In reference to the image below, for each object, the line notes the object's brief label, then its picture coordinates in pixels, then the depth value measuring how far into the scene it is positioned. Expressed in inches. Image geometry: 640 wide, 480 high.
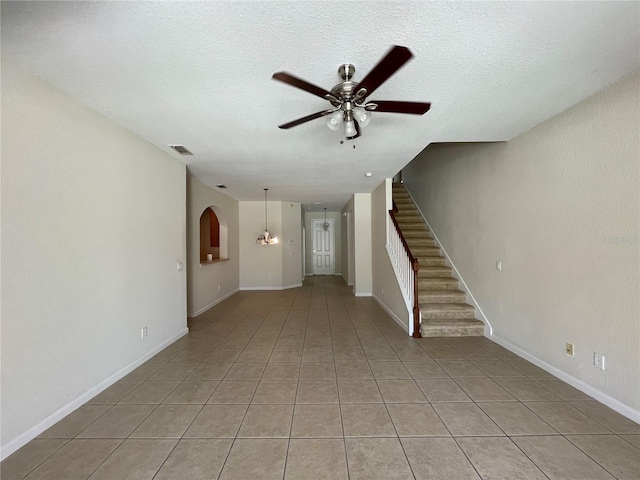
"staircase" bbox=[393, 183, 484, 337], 168.7
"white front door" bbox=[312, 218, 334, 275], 477.4
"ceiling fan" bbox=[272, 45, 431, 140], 62.4
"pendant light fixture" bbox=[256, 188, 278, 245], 321.6
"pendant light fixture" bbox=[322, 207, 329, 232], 467.8
